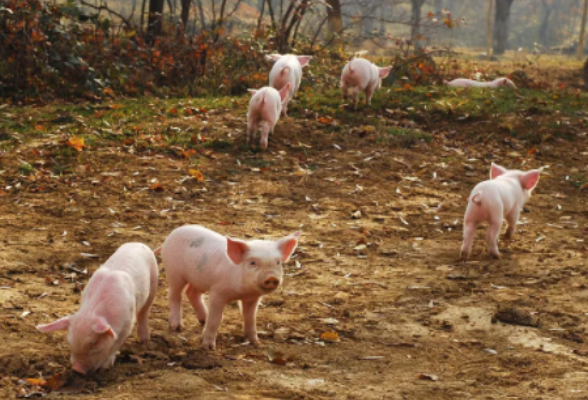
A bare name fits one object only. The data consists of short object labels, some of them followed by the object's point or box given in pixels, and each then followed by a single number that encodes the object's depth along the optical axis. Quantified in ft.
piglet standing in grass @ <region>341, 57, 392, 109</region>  36.20
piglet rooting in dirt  12.26
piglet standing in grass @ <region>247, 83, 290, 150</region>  29.43
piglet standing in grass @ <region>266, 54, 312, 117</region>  34.63
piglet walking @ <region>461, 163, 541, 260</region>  20.51
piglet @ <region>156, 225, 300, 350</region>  13.58
